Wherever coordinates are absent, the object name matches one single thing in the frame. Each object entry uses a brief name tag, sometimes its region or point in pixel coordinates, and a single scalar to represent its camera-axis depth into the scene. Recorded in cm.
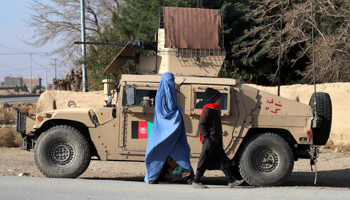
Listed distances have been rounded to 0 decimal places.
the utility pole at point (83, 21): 3353
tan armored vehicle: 1424
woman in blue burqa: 1287
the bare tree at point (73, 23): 5269
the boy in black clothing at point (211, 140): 1254
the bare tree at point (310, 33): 2970
